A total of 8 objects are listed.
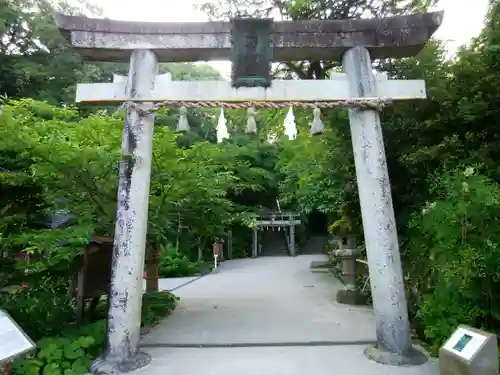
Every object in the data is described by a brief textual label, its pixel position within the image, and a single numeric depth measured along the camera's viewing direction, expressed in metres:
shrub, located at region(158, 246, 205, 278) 15.46
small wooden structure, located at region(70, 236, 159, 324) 5.82
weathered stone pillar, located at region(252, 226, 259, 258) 24.48
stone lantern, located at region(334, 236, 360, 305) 8.39
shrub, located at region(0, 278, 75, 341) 5.18
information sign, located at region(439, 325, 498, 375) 3.30
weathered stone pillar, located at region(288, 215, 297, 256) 24.95
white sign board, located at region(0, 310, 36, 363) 3.21
